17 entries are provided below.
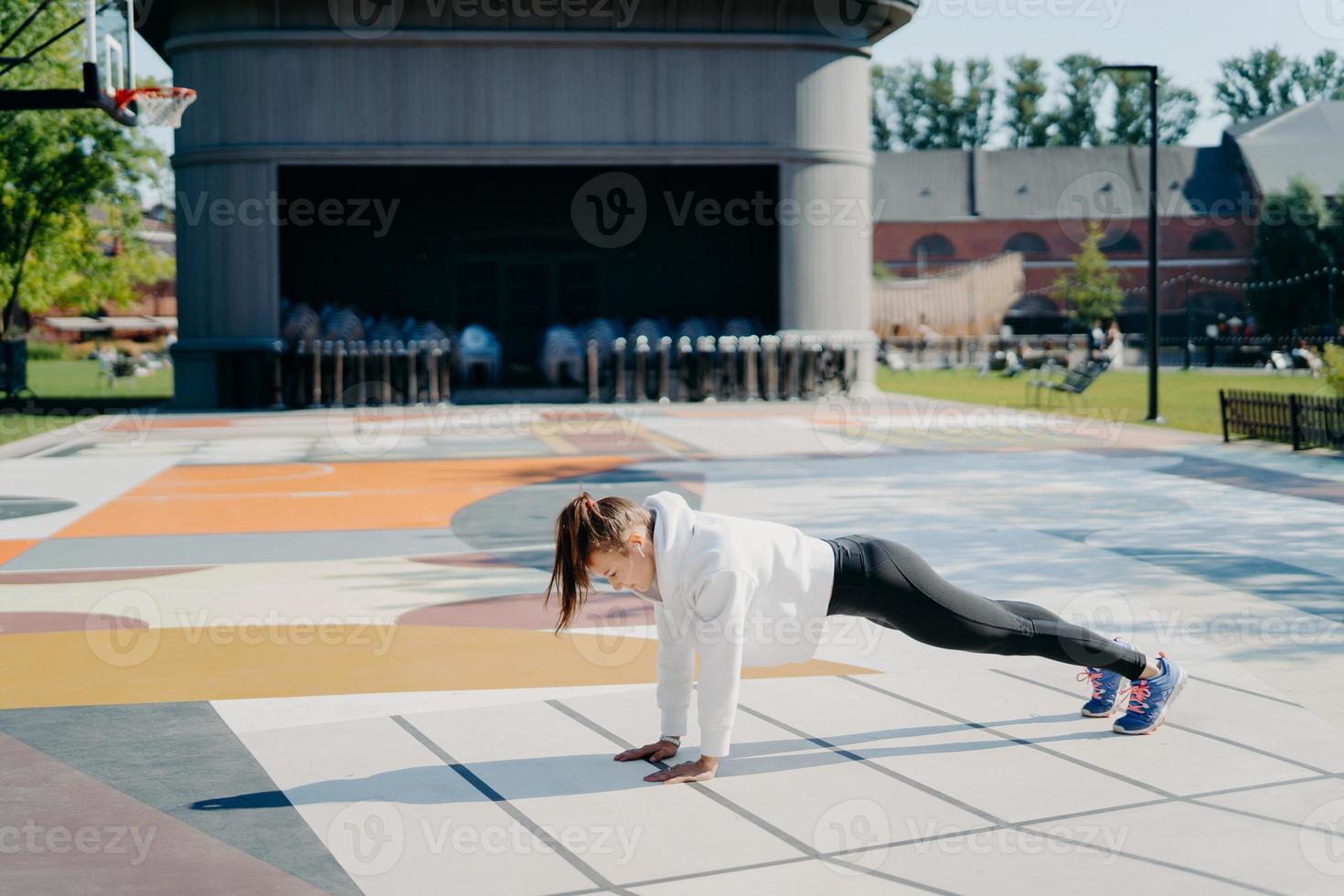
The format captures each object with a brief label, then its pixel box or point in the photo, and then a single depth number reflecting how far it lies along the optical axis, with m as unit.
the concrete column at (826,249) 28.28
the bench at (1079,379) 26.64
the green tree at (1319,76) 105.56
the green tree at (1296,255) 60.06
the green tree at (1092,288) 73.38
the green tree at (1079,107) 104.56
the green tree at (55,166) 32.72
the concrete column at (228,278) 27.14
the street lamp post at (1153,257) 22.78
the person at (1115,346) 48.17
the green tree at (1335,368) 17.64
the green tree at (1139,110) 103.38
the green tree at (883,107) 108.62
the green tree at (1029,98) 106.19
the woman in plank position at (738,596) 5.06
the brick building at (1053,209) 80.50
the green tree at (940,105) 108.25
